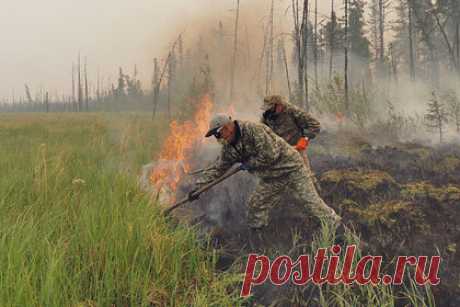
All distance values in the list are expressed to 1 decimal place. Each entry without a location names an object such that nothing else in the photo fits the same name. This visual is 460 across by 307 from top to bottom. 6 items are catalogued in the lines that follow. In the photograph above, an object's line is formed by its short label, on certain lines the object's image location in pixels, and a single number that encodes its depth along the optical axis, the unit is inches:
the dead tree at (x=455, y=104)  508.4
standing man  210.4
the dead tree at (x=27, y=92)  3772.6
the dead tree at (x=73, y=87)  2725.1
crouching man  165.9
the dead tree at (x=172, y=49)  497.6
